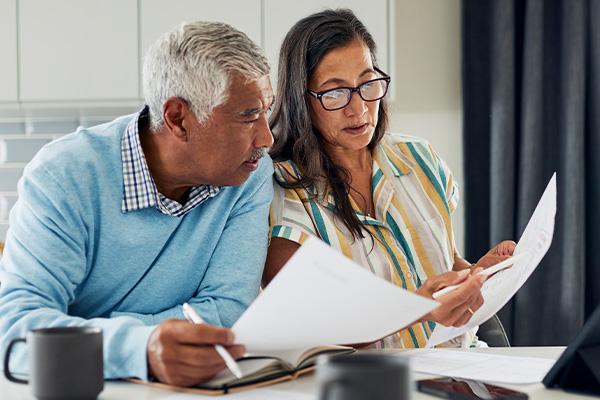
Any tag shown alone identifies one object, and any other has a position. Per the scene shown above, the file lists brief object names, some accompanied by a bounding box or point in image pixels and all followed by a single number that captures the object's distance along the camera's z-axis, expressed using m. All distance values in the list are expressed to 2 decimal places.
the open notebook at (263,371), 1.15
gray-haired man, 1.42
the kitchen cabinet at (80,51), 2.98
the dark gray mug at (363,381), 0.76
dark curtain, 2.99
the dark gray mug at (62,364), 1.04
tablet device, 1.12
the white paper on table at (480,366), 1.23
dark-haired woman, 1.86
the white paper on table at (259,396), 1.11
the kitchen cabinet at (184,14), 2.97
